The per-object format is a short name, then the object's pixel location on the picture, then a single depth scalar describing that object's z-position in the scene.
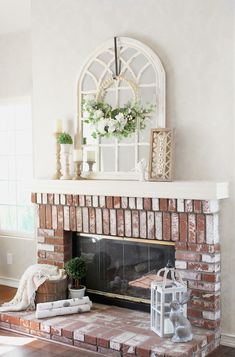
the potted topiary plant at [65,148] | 4.20
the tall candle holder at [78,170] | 4.14
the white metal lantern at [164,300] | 3.41
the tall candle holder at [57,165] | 4.30
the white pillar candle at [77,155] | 4.12
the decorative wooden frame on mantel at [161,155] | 3.72
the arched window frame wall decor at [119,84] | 3.81
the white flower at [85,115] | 4.18
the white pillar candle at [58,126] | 4.24
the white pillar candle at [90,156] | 4.13
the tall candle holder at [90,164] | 4.13
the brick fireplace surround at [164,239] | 3.38
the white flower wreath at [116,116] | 3.84
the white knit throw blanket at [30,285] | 4.08
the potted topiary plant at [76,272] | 4.05
